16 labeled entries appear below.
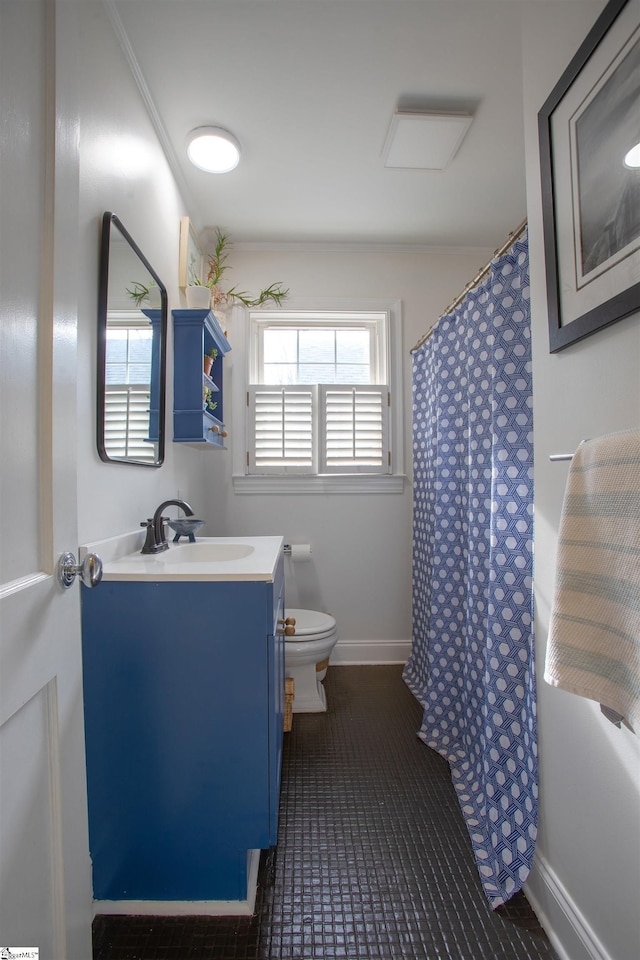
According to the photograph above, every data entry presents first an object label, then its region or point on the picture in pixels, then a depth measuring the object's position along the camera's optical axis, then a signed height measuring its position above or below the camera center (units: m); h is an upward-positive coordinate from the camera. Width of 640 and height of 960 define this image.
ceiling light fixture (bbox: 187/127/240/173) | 1.75 +1.46
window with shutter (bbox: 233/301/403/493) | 2.57 +0.43
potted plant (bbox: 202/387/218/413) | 1.97 +0.49
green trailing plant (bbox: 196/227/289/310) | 2.45 +1.23
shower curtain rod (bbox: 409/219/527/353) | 1.27 +0.78
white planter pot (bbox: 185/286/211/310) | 1.97 +0.93
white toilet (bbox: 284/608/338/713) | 1.96 -0.73
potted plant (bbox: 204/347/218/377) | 2.08 +0.67
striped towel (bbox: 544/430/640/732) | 0.62 -0.14
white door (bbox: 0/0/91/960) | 0.60 +0.00
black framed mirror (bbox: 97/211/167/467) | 1.25 +0.49
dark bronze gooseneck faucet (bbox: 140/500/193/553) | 1.45 -0.12
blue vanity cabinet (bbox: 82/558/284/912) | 1.08 -0.57
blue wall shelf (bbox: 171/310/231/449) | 1.89 +0.52
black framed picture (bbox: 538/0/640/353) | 0.77 +0.64
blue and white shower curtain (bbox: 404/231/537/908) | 1.22 -0.25
